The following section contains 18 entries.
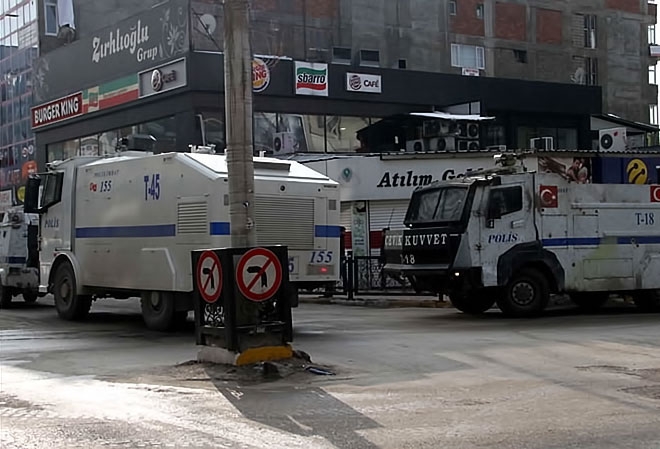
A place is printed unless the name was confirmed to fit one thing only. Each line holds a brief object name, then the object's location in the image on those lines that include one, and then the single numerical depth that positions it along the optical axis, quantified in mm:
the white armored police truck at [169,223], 14594
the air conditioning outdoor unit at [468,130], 34969
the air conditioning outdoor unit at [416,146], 35344
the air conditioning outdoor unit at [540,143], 23734
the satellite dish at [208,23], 33500
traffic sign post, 10391
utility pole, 10758
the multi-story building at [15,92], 51844
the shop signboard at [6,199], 52428
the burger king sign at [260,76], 33250
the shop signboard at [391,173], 28328
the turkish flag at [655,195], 18594
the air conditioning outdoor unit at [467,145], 34438
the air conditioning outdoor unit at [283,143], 33625
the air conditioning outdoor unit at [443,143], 34500
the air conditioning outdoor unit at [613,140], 35875
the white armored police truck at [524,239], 17156
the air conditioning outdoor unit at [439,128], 34750
